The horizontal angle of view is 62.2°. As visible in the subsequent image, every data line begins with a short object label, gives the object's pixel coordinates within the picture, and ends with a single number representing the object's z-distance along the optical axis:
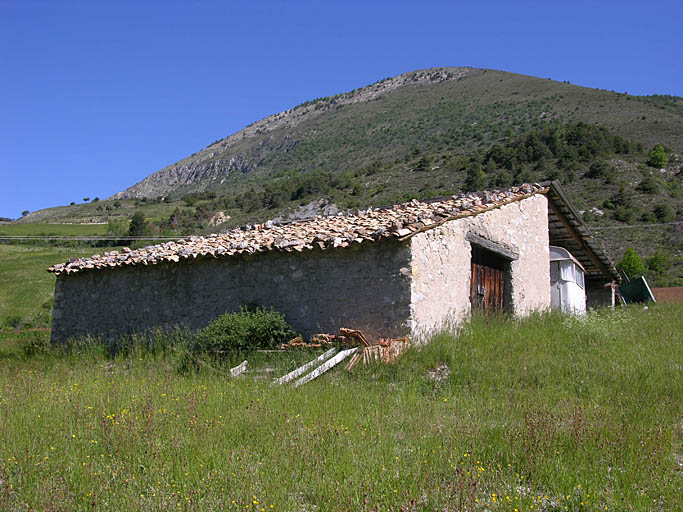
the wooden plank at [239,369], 8.51
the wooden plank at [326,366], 7.77
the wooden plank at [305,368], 7.84
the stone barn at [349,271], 9.69
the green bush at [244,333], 9.95
